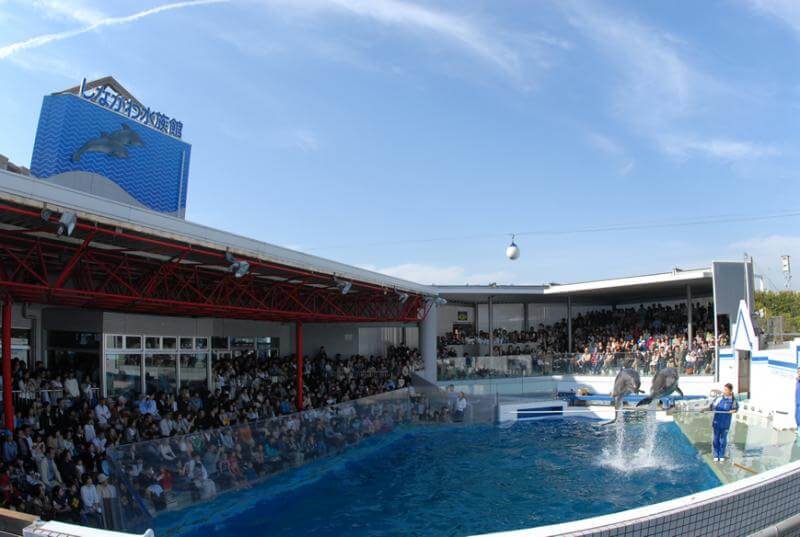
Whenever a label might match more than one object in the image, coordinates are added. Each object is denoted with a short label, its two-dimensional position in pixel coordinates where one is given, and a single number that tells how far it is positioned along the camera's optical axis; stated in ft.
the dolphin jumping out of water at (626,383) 50.18
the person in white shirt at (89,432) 39.32
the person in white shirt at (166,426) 43.76
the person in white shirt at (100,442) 37.87
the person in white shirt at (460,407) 72.43
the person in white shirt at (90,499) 30.04
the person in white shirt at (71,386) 47.70
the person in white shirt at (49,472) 32.64
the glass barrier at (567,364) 81.25
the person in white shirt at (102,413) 42.45
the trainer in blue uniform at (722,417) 37.37
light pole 145.38
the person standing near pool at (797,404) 38.65
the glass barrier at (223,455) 31.94
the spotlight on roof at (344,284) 56.24
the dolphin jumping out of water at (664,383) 46.44
